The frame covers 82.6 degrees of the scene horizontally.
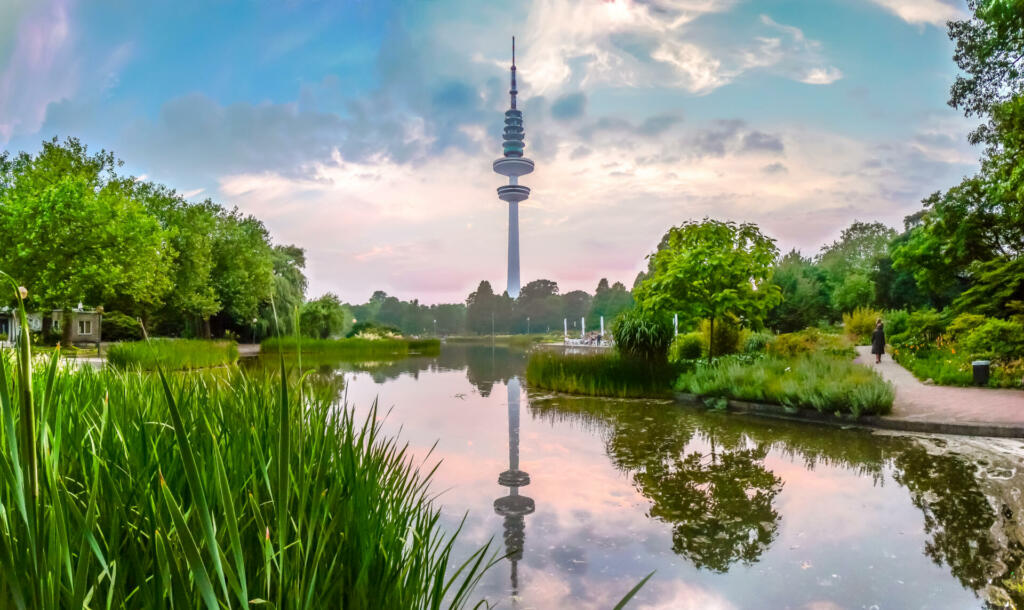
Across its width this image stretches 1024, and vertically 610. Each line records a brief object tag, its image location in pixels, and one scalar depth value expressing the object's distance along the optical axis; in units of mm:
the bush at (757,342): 20500
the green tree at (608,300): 77250
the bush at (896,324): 27734
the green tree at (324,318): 42219
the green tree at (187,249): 33094
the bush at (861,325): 28109
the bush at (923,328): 20703
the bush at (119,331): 32700
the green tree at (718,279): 14203
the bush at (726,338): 17500
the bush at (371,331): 48250
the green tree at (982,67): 16500
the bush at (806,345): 19500
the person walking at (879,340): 20208
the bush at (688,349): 18016
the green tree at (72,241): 21359
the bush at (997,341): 13867
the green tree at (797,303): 35938
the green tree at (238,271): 38219
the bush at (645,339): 13688
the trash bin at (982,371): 13008
